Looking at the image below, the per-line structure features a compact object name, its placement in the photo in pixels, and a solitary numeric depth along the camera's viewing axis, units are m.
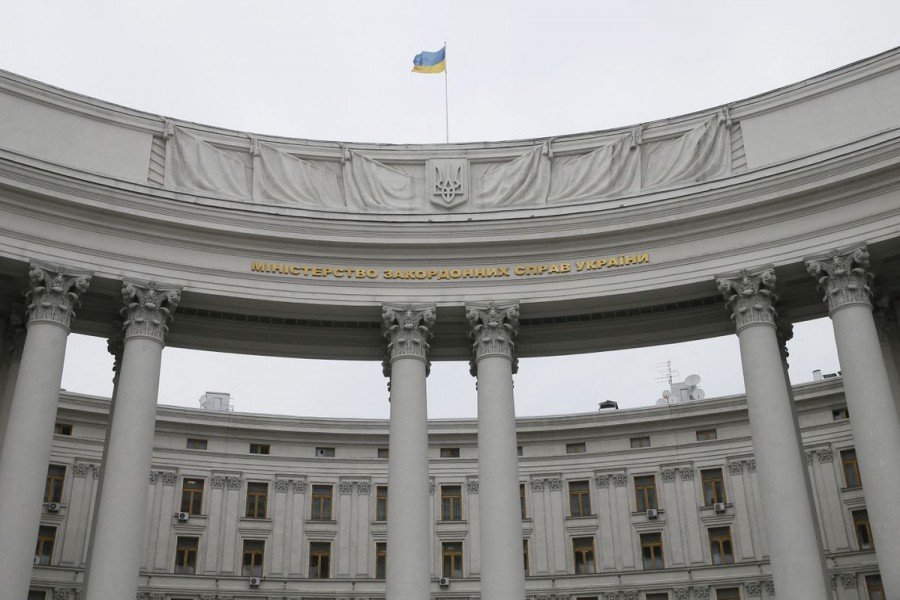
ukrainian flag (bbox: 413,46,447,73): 36.81
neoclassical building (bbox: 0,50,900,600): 27.83
